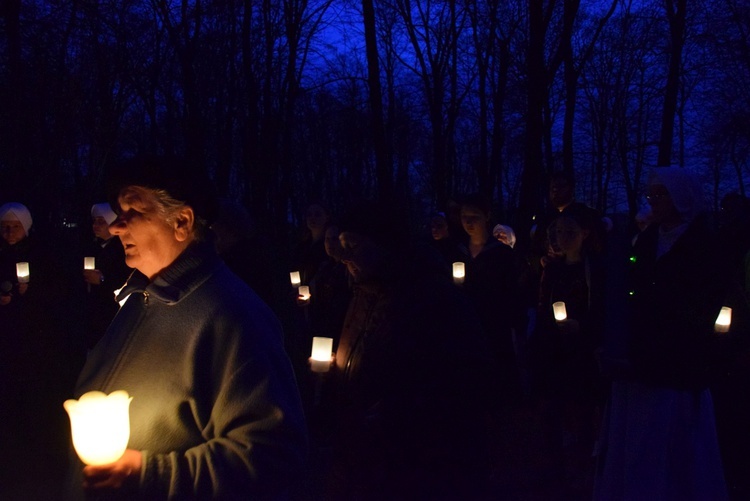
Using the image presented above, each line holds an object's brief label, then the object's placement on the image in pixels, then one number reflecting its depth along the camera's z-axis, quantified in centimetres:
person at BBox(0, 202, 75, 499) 594
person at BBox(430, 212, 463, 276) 754
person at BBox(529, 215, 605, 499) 527
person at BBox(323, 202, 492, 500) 284
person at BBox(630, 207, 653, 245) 992
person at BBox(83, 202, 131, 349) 566
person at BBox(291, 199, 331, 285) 738
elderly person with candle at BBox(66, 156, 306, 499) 189
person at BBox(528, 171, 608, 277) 703
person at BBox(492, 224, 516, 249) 962
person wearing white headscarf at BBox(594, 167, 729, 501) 363
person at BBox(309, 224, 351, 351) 463
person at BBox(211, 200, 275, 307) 491
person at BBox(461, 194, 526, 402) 600
